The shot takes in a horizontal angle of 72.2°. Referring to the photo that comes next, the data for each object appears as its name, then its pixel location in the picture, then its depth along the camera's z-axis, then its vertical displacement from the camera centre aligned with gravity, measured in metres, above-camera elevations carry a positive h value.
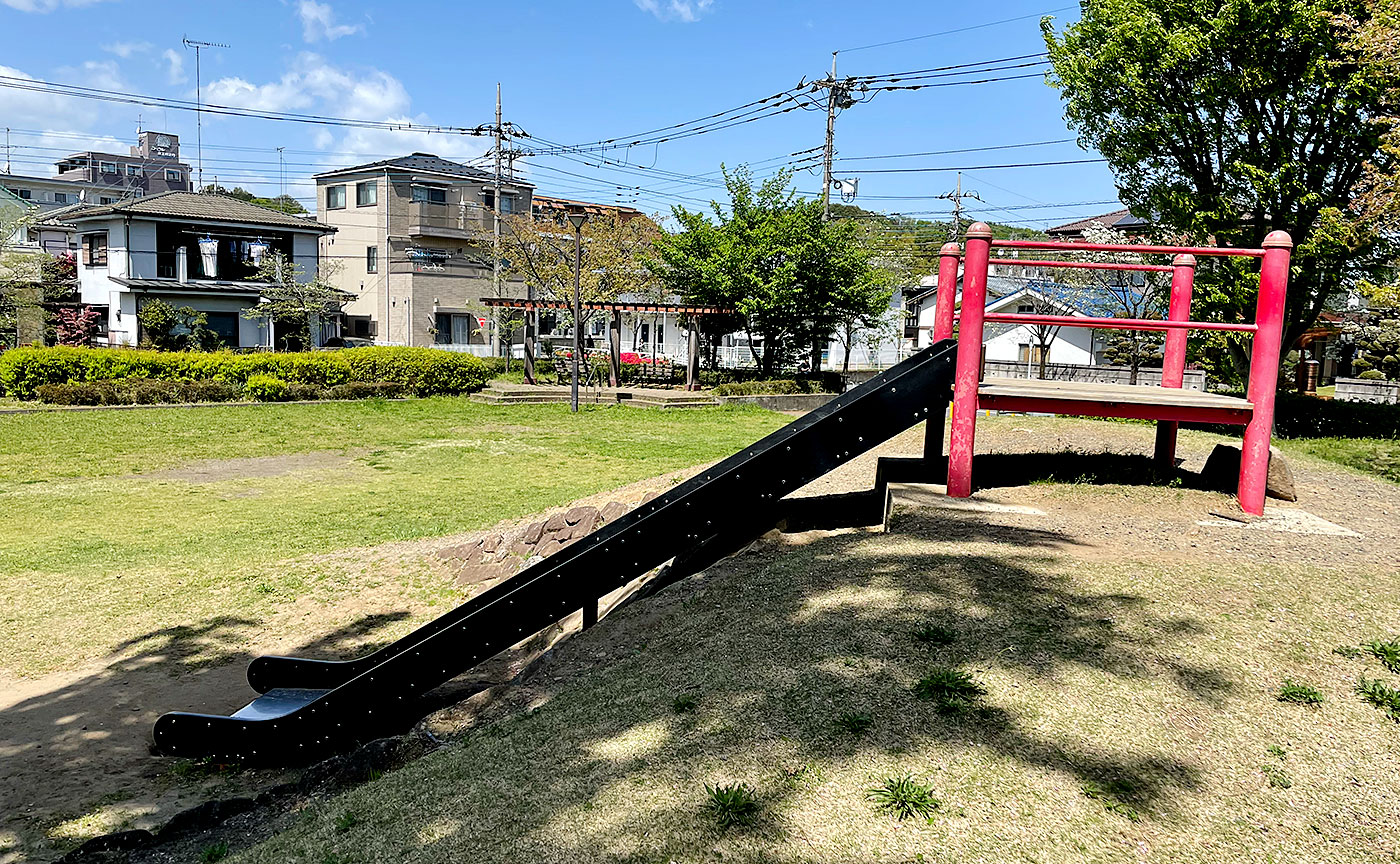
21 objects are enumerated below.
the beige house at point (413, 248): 43.06 +4.00
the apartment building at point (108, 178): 67.25 +10.99
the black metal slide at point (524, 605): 4.20 -1.20
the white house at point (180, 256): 32.03 +2.45
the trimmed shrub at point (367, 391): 23.59 -1.41
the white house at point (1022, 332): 31.09 +0.96
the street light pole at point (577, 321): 22.39 +0.49
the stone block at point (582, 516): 8.19 -1.50
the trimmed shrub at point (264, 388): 22.16 -1.33
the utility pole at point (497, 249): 37.22 +3.42
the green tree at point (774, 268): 26.23 +2.21
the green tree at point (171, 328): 30.42 -0.01
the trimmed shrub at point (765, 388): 25.20 -1.07
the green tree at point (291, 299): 32.09 +1.12
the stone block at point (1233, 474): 6.27 -0.73
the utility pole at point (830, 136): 32.25 +7.35
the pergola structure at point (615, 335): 25.58 +0.21
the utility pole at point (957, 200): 52.06 +8.34
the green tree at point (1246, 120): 14.20 +3.89
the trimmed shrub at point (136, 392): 19.97 -1.41
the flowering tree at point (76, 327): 30.38 -0.07
